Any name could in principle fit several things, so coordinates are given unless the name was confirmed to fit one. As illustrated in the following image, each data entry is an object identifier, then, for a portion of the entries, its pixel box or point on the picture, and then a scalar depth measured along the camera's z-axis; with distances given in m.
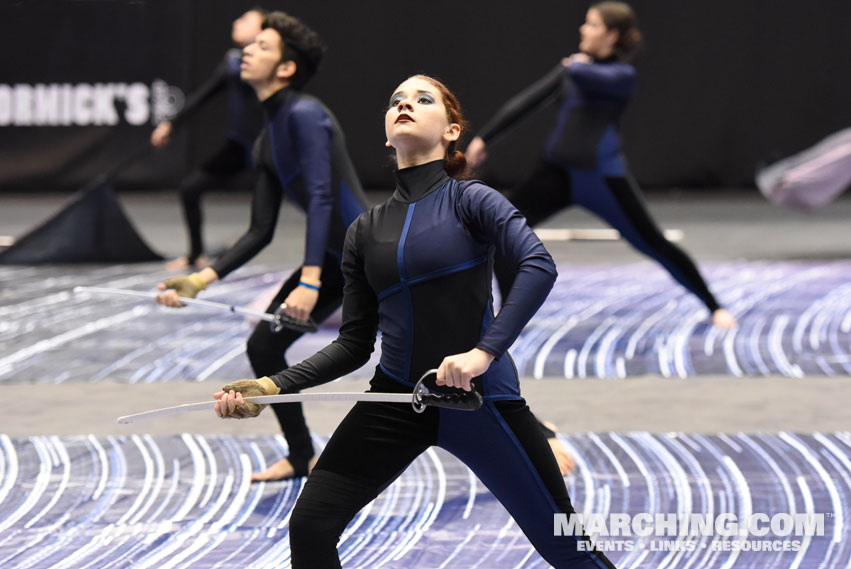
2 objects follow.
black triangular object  19.27
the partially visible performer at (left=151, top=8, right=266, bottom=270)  17.48
